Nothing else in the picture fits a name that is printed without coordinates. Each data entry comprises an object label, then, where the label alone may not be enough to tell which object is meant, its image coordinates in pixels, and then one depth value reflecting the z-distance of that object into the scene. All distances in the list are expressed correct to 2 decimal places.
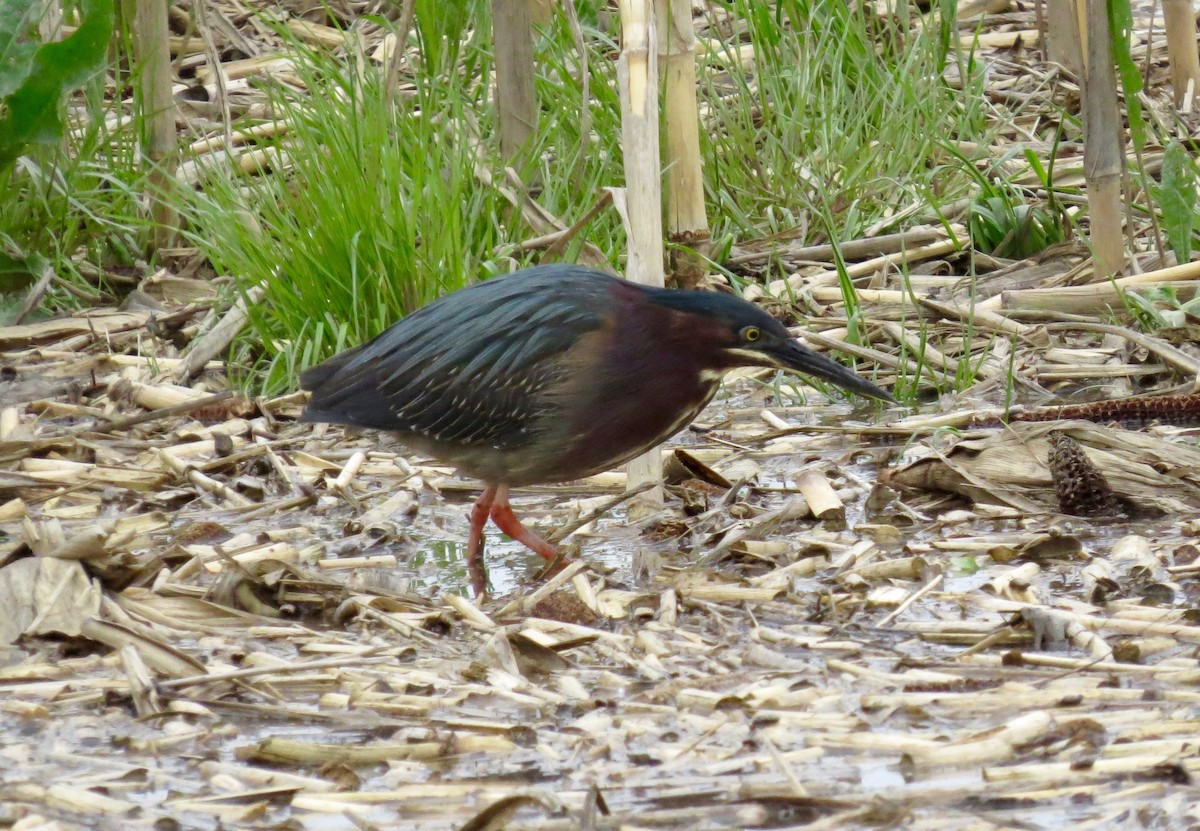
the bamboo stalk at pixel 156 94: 13.66
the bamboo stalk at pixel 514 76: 11.63
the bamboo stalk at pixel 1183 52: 16.14
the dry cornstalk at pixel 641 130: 8.91
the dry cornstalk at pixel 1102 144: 11.04
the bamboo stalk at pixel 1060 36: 16.70
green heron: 8.66
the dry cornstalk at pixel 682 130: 9.79
